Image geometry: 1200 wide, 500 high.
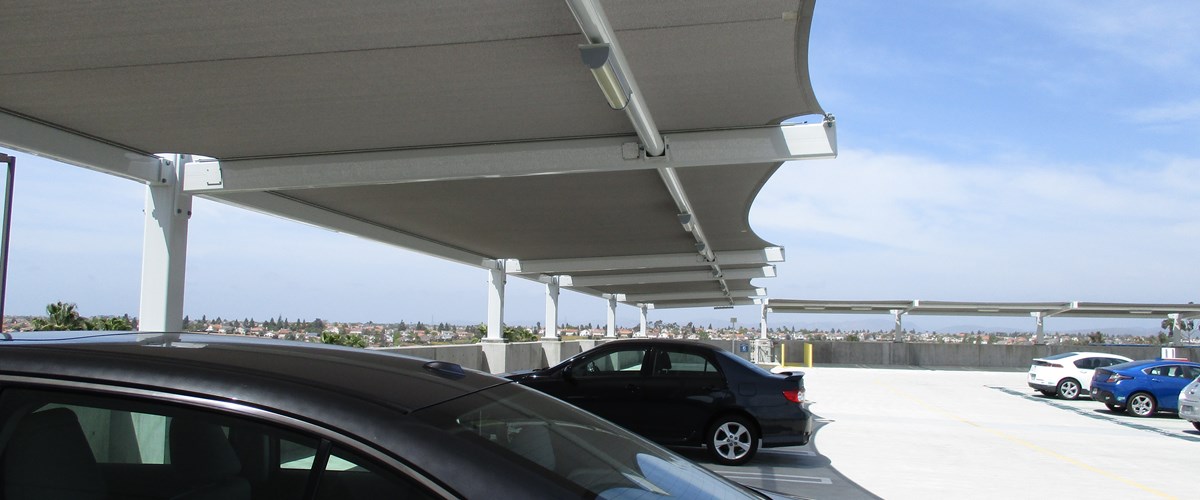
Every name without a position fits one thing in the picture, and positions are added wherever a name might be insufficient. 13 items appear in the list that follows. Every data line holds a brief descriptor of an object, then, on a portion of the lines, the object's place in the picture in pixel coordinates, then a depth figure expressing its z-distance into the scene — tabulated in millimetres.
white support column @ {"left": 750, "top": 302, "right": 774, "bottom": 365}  40031
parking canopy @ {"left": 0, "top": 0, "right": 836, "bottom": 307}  6359
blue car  19344
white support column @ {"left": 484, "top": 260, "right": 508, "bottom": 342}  24781
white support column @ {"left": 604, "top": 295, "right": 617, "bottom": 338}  43862
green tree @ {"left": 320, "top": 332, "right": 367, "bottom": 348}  21762
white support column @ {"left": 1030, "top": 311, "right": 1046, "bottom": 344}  41438
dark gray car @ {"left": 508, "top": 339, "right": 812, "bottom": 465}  10320
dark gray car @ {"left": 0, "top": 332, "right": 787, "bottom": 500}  2004
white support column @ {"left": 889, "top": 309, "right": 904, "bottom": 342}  43688
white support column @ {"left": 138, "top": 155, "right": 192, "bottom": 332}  10422
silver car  15539
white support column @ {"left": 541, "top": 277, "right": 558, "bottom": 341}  29828
